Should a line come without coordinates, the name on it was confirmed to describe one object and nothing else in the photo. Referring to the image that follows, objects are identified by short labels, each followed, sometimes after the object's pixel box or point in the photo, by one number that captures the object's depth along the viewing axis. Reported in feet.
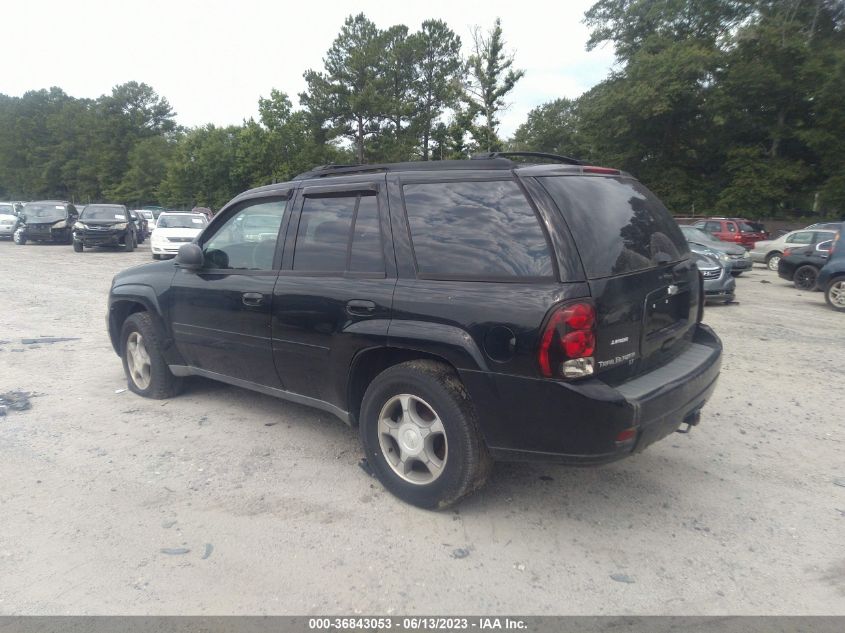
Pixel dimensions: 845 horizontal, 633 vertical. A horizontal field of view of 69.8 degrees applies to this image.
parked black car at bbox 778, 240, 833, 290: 46.47
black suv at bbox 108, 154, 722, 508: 9.75
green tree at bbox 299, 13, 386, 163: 146.51
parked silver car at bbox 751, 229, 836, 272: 57.61
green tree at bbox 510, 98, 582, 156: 188.85
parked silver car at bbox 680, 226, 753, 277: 50.17
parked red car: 75.36
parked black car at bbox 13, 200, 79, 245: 82.02
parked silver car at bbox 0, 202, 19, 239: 93.56
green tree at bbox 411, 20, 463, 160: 161.58
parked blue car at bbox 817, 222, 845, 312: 36.94
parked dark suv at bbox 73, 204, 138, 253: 71.97
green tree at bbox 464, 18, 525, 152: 107.34
